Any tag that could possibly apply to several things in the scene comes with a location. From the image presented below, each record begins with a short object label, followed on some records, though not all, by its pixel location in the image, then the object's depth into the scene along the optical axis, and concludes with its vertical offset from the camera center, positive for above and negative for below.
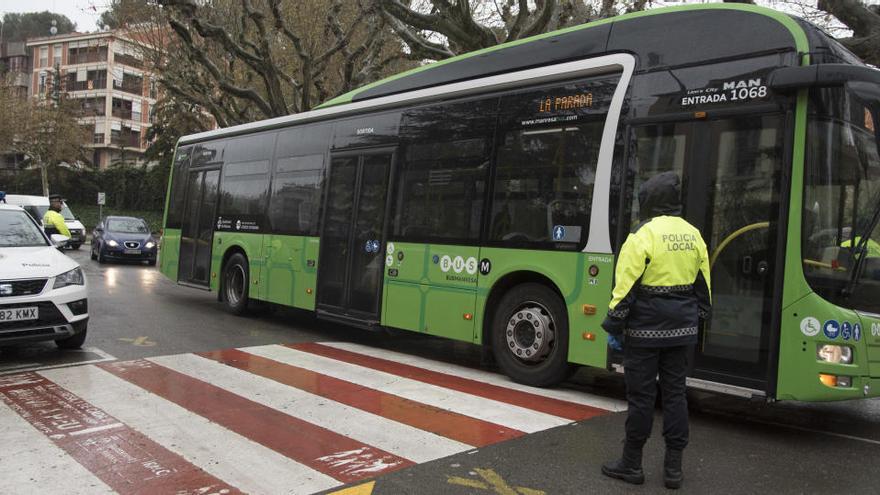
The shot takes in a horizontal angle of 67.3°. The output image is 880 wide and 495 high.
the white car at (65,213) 25.64 -0.10
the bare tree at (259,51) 17.06 +5.55
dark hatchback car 21.44 -0.85
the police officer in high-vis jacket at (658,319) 4.00 -0.39
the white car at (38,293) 6.69 -0.88
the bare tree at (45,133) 45.00 +5.26
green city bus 5.00 +0.55
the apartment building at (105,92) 63.25 +11.95
